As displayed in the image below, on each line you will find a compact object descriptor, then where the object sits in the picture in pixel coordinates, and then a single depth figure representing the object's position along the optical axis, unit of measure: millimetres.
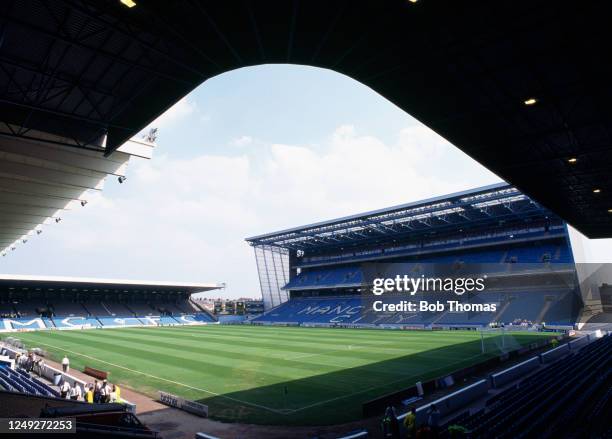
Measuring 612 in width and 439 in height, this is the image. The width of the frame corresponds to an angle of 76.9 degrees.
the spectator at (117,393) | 16753
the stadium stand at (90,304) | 63719
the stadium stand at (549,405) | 9777
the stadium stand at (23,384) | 16953
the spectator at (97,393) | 16281
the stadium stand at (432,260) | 52719
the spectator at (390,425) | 12070
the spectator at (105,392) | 16250
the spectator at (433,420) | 9875
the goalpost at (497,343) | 30498
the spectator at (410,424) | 11719
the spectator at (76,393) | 17272
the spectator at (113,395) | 16484
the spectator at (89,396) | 16198
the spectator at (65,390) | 17158
